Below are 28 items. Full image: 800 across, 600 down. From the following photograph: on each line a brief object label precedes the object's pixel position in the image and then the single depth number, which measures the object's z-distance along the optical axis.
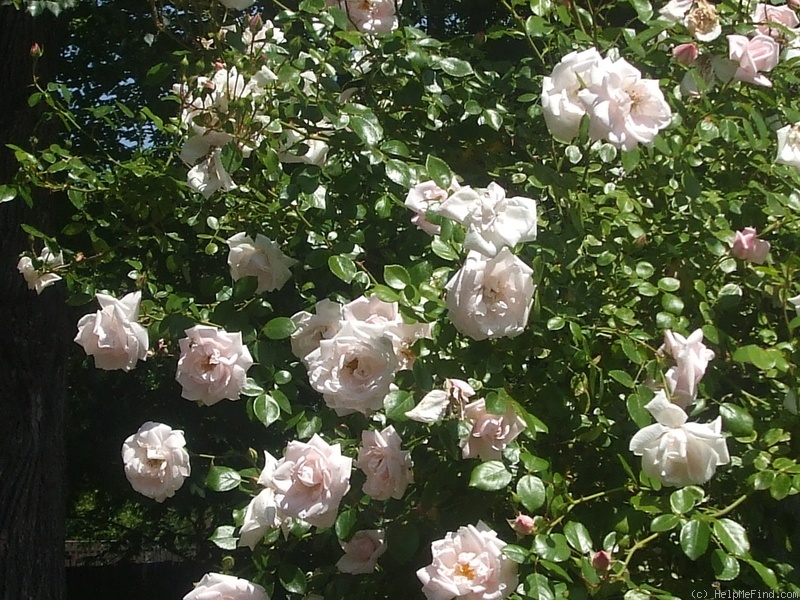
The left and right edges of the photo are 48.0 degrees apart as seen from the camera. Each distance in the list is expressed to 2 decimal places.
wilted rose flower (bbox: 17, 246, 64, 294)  1.93
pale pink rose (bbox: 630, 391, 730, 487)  1.21
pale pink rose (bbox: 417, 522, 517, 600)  1.23
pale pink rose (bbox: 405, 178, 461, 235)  1.45
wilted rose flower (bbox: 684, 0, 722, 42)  1.71
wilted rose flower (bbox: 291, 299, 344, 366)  1.54
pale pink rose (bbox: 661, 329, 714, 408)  1.31
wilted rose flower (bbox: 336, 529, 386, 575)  1.50
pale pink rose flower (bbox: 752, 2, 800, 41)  1.90
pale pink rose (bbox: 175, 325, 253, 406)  1.48
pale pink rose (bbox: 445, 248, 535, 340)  1.25
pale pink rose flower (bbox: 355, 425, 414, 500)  1.38
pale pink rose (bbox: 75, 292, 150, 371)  1.60
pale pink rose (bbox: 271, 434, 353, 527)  1.32
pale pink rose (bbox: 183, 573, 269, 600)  1.45
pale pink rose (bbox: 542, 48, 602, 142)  1.39
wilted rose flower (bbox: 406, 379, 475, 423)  1.28
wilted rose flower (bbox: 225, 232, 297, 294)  1.68
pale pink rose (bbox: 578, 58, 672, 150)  1.34
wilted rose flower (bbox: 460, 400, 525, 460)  1.29
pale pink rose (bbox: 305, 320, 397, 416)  1.33
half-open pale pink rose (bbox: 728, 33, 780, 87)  1.64
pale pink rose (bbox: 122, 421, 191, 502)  1.60
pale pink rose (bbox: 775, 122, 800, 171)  1.63
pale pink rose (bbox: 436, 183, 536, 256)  1.25
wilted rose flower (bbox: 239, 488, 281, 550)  1.48
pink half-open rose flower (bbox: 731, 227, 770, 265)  1.58
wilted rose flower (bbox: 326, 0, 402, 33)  1.86
